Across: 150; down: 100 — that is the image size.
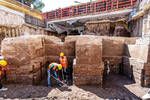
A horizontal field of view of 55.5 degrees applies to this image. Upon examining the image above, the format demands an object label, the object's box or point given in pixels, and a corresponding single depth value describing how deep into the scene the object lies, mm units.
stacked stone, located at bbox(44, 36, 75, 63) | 6219
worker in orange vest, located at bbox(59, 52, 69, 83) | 5621
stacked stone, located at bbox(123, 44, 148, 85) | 4965
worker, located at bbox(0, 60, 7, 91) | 4549
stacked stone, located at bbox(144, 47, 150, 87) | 4855
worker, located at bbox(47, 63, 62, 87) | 5160
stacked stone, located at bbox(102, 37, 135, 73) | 6488
